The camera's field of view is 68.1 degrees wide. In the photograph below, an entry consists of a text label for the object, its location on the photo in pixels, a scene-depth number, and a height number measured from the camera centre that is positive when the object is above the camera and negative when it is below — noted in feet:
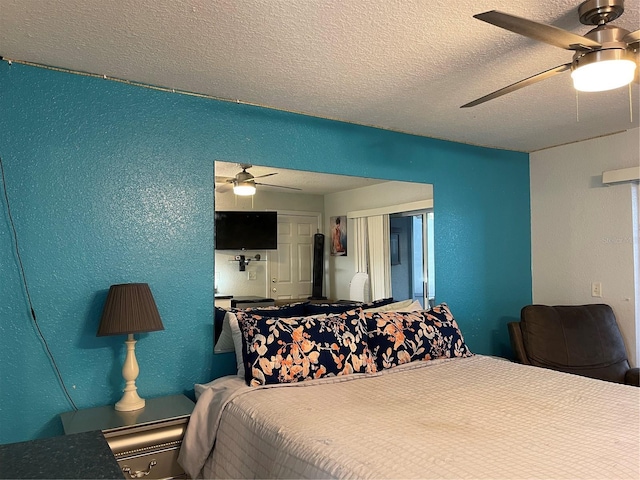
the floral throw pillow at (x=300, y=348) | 7.70 -1.55
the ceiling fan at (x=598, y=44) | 5.14 +2.35
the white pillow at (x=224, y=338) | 8.68 -1.46
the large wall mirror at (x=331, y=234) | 9.07 +0.49
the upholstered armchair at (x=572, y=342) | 10.70 -2.04
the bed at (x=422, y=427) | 4.83 -2.13
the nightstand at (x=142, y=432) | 6.72 -2.52
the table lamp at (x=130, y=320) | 7.07 -0.90
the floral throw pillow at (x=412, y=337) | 8.85 -1.58
